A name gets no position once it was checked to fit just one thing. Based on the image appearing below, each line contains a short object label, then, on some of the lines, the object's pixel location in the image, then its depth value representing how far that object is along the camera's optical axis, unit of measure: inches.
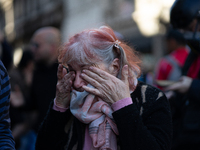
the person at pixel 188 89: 93.3
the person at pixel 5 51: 149.6
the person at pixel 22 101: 158.4
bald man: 136.4
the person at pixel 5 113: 64.1
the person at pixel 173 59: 153.7
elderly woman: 64.1
